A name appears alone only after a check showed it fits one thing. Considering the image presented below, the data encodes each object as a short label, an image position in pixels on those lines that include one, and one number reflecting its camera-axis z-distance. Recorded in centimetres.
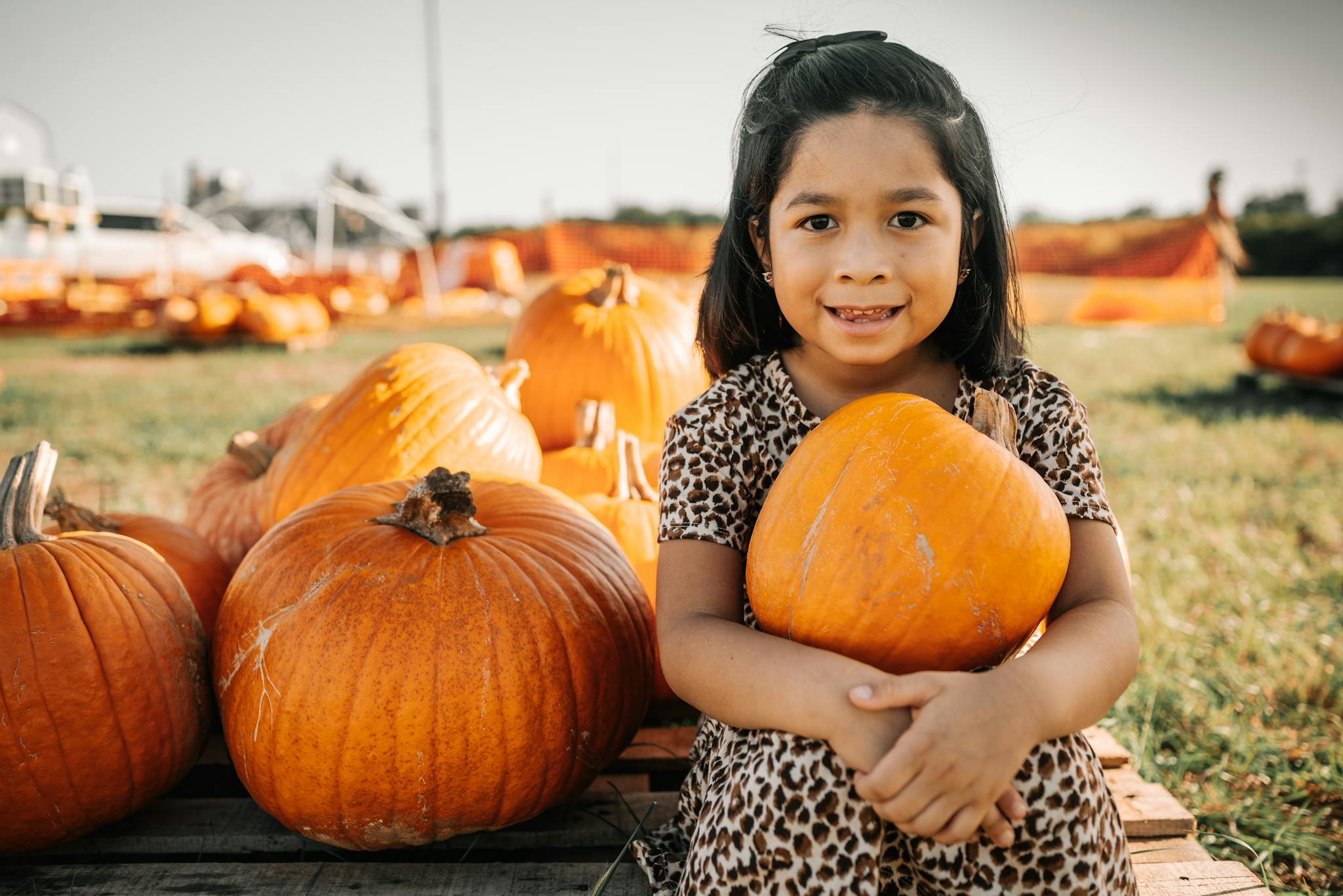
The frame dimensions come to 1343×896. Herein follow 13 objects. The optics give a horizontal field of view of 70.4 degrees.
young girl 122
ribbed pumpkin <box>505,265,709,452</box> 310
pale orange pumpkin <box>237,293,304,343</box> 1178
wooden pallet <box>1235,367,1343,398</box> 723
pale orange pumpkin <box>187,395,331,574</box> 255
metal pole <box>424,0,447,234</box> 2588
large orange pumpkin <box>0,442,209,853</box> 158
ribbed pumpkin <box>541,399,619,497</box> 270
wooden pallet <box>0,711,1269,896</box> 162
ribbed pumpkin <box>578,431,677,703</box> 242
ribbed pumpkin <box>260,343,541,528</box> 227
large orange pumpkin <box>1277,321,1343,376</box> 736
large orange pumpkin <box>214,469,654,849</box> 159
